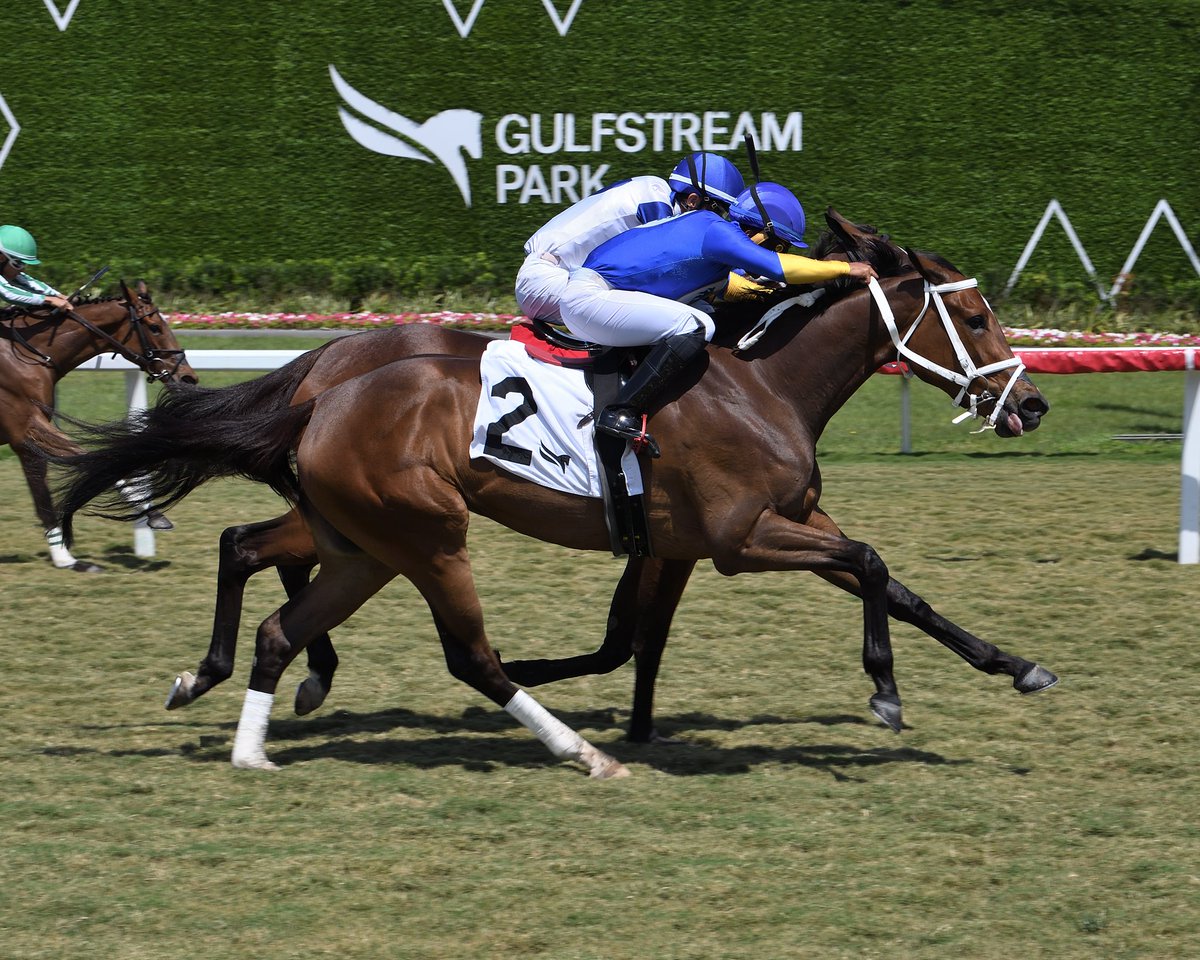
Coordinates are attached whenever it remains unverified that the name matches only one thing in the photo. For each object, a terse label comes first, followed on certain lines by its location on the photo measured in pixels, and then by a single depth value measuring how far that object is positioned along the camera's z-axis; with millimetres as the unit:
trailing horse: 15289
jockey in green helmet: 15852
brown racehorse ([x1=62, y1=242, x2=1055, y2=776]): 9141
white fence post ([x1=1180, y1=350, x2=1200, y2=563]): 14406
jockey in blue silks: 9031
